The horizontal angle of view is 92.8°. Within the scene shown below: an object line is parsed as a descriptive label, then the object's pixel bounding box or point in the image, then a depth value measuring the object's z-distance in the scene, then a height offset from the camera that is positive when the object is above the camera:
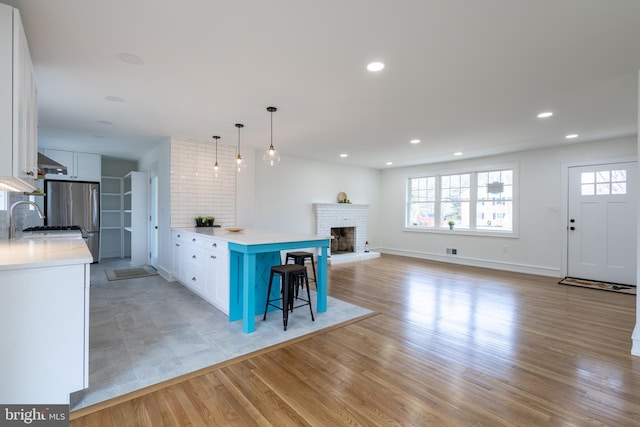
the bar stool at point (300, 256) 3.81 -0.58
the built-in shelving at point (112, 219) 7.33 -0.20
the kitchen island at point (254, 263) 2.96 -0.59
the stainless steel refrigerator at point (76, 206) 6.23 +0.10
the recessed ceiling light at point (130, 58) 2.44 +1.24
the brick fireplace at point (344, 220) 7.37 -0.23
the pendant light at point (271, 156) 3.50 +0.64
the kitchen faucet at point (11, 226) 3.00 -0.15
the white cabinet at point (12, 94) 1.71 +0.68
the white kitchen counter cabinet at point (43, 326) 1.67 -0.67
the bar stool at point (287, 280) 3.06 -0.74
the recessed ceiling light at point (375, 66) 2.52 +1.22
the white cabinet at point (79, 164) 6.34 +1.01
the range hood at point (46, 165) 3.77 +0.57
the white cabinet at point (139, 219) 6.33 -0.19
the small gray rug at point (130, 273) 5.30 -1.15
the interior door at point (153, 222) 5.92 -0.23
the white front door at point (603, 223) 4.98 -0.21
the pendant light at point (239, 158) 4.19 +0.71
